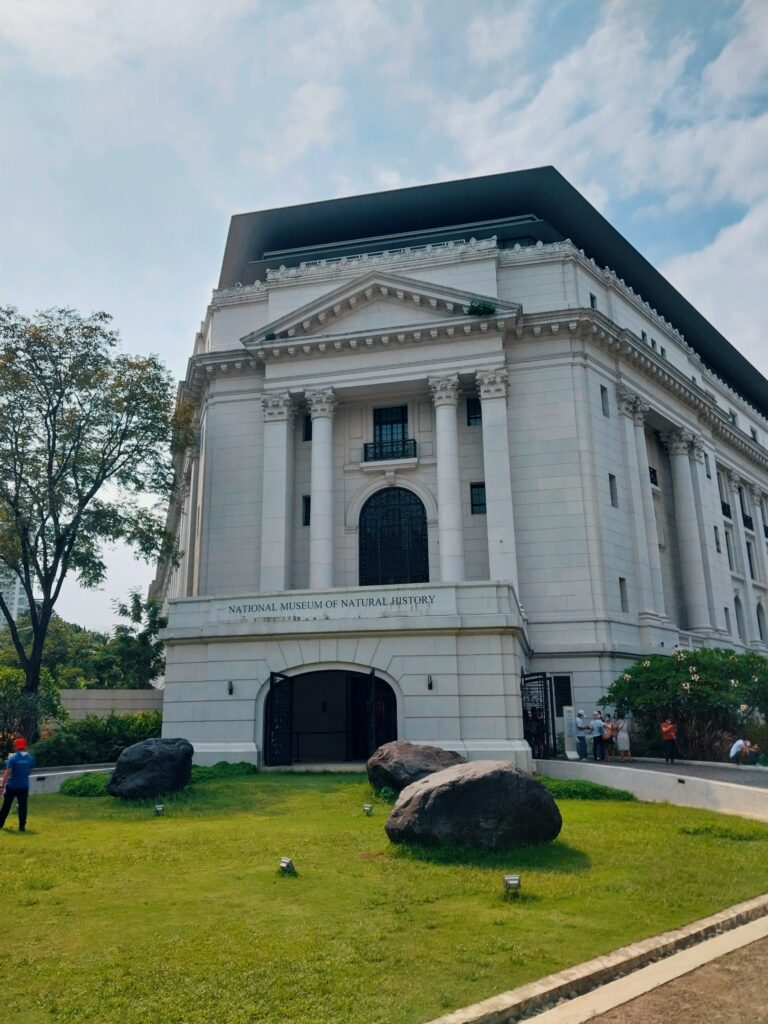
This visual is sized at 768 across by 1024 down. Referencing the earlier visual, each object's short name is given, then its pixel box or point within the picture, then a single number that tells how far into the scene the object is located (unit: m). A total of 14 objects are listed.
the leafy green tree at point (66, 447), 28.88
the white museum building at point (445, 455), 29.50
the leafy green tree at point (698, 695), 23.08
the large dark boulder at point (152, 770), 16.38
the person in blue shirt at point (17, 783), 13.88
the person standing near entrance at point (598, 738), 23.81
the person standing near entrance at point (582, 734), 24.84
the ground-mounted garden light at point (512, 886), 8.91
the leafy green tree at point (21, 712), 25.31
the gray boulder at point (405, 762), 15.30
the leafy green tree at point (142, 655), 38.50
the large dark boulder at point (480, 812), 10.99
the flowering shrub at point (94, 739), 24.91
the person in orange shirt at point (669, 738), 22.39
